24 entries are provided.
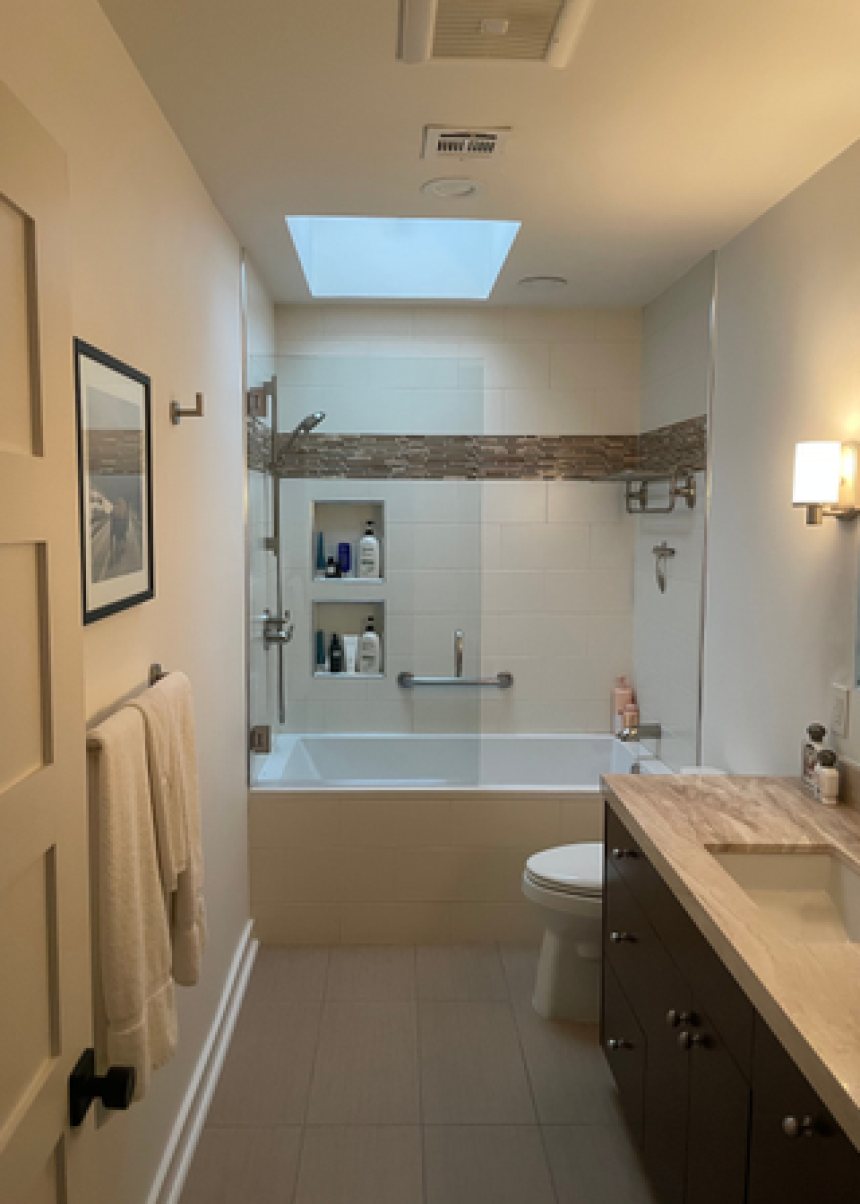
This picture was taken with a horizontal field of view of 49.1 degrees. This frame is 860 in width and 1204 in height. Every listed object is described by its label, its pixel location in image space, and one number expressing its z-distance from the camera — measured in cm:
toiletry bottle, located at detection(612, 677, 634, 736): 416
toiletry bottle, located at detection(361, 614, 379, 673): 361
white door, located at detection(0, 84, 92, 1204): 89
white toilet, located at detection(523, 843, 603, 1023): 281
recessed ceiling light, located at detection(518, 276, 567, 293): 356
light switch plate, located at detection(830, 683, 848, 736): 230
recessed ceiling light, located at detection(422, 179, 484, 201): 255
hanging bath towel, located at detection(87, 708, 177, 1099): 151
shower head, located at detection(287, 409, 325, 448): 348
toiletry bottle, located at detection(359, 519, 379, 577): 357
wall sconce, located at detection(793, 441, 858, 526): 223
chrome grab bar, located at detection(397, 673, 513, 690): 358
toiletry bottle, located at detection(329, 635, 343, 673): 359
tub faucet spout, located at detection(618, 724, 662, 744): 373
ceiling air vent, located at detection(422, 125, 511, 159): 222
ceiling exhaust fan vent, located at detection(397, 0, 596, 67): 166
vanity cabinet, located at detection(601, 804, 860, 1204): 133
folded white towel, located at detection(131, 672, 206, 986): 175
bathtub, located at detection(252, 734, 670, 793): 347
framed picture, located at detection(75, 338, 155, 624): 163
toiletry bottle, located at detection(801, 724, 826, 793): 233
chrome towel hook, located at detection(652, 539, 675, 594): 374
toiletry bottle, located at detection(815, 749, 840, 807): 225
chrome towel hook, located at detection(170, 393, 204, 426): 226
